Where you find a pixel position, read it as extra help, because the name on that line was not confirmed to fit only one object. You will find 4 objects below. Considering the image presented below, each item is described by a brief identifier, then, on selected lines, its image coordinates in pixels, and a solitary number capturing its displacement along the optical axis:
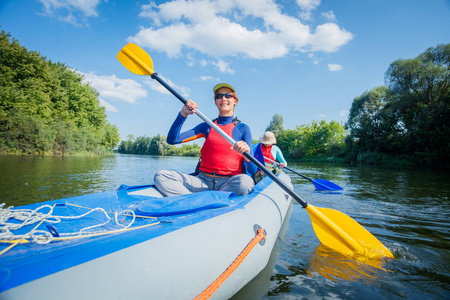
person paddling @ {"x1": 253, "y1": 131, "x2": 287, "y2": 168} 5.61
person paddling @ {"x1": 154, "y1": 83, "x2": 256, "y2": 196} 2.32
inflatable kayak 0.79
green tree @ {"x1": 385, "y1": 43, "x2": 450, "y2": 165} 15.80
